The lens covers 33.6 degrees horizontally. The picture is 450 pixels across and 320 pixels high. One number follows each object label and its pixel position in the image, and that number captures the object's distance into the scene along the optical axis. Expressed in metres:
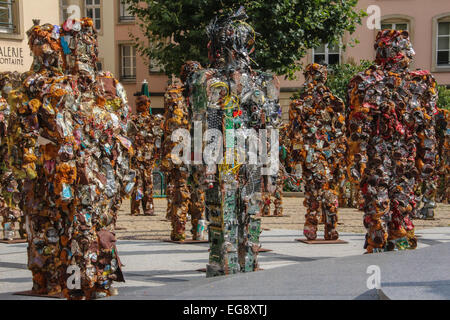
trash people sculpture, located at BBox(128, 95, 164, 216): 15.62
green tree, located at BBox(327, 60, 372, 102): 24.41
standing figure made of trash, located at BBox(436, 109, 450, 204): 15.34
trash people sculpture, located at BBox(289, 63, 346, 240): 10.47
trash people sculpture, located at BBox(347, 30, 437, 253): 7.88
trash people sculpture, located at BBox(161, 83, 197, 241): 10.61
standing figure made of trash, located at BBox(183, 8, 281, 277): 6.61
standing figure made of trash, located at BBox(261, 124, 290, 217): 15.37
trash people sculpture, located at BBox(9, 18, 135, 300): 5.97
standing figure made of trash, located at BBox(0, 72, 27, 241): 10.77
